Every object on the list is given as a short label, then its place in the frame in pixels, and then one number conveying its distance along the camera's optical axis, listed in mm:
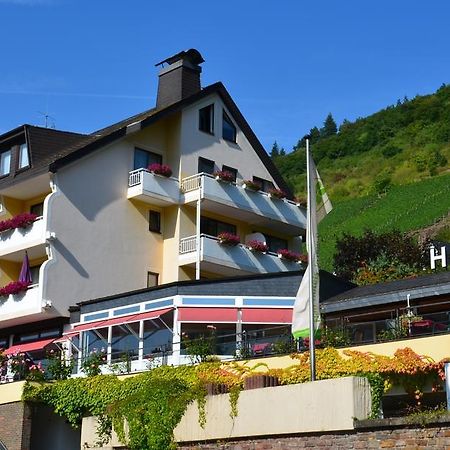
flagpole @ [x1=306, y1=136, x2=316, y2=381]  23188
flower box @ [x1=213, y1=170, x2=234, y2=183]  43469
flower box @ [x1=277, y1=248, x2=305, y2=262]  44844
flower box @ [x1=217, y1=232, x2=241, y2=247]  42156
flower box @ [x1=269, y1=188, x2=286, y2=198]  46188
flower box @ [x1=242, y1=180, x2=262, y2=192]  44719
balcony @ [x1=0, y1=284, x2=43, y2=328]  38844
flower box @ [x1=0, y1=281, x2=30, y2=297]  39750
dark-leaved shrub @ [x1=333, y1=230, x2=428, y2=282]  57281
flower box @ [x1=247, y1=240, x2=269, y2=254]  43375
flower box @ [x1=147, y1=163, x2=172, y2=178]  42312
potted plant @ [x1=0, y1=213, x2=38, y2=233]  40375
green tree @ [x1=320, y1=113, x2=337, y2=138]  180650
